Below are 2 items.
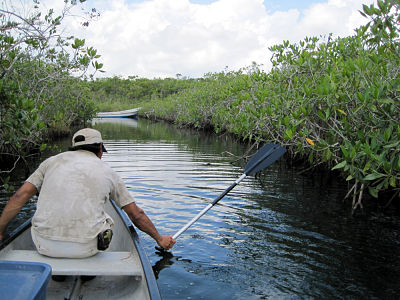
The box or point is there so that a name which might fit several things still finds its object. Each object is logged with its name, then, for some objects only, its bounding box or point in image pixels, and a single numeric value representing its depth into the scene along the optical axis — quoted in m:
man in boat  3.15
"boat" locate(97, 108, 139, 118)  52.61
